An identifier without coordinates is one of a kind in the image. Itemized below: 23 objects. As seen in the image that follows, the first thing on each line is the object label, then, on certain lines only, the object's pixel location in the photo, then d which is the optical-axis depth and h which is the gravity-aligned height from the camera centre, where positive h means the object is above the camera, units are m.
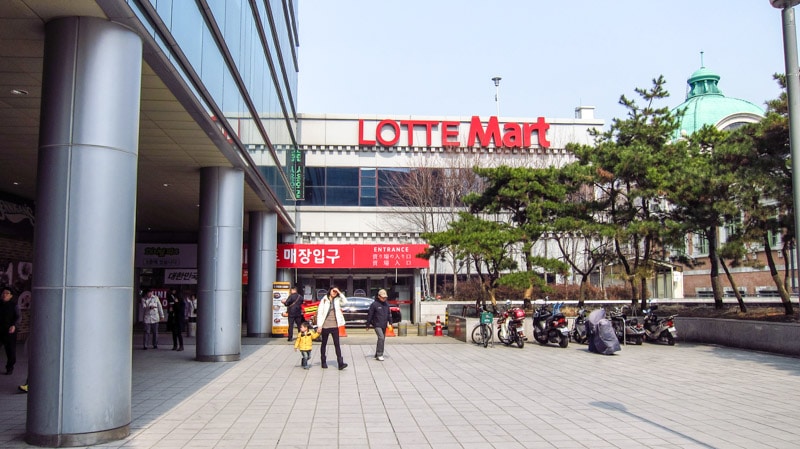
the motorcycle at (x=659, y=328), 19.95 -1.31
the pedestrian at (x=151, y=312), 19.05 -0.79
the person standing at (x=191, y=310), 24.74 -0.96
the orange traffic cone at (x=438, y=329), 24.97 -1.63
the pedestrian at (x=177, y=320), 19.00 -0.99
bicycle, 20.53 -1.32
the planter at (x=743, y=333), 16.70 -1.36
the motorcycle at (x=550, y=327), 19.70 -1.25
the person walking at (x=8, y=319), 12.22 -0.62
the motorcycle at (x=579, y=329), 21.05 -1.41
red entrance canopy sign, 31.47 +1.24
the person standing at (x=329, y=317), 14.77 -0.71
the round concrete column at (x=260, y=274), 23.66 +0.33
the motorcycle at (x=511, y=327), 20.02 -1.29
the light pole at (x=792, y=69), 8.18 +2.50
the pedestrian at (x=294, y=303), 20.52 -0.59
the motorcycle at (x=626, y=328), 20.16 -1.30
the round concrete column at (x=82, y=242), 7.31 +0.45
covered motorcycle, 17.64 -1.31
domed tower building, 44.34 +12.44
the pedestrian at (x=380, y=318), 16.39 -0.81
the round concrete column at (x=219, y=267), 15.79 +0.38
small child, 14.49 -1.17
